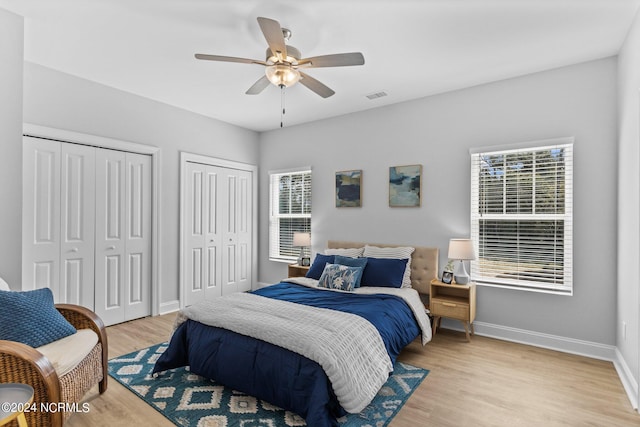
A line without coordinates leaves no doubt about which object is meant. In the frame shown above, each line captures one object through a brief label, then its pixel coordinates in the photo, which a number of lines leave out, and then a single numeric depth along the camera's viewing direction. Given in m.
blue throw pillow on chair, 2.08
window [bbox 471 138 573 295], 3.34
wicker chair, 1.78
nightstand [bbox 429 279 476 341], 3.49
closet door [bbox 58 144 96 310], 3.58
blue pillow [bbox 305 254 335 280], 4.11
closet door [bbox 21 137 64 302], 3.32
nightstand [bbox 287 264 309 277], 4.88
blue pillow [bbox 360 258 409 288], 3.72
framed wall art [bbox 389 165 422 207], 4.22
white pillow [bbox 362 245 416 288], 3.89
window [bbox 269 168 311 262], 5.38
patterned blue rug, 2.18
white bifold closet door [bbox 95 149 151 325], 3.89
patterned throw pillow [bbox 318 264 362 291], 3.60
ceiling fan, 2.20
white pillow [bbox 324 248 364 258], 4.30
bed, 2.09
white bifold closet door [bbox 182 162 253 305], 4.83
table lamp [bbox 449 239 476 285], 3.50
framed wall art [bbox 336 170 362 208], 4.75
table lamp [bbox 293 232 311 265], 4.99
